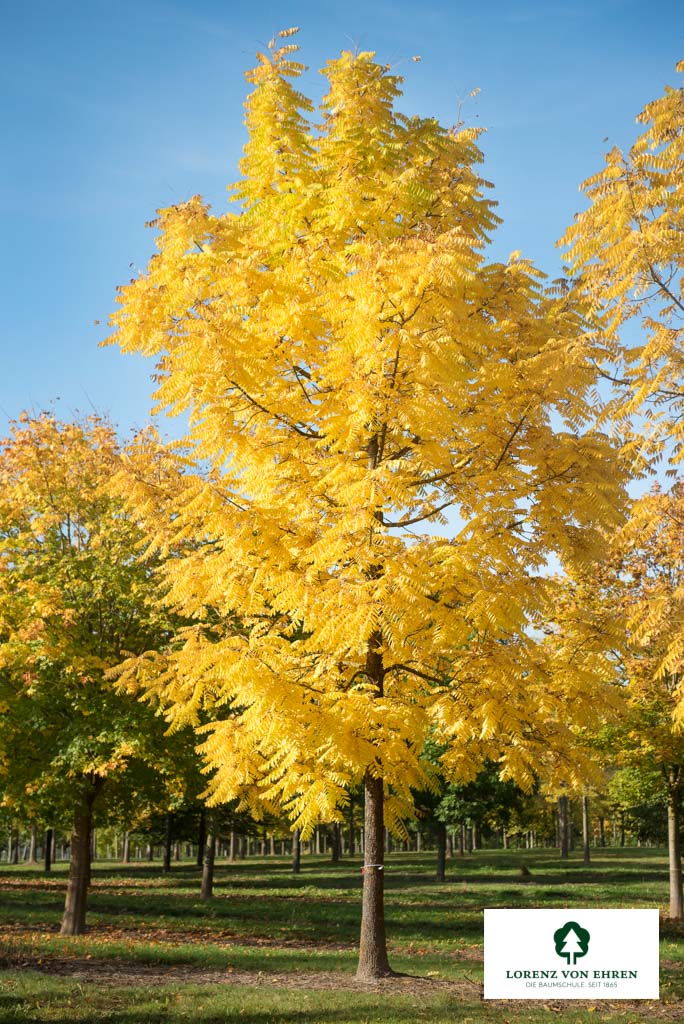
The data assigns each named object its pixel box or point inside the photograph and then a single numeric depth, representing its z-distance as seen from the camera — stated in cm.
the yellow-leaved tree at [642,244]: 790
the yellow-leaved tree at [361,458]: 788
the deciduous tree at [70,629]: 1477
